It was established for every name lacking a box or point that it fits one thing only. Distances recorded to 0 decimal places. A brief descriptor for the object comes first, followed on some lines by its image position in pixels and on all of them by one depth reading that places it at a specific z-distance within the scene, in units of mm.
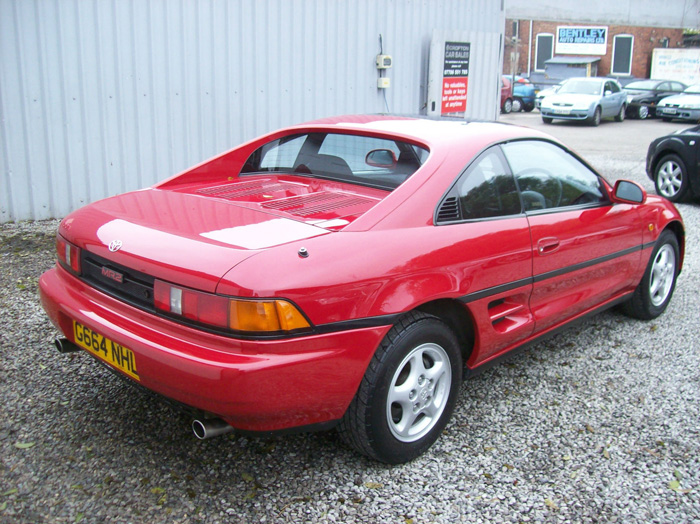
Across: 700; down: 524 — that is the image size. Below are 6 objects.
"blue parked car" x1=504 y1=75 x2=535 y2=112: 27312
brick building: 37844
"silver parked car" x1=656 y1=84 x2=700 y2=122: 23109
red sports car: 2449
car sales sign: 9719
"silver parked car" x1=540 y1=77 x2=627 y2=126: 21734
